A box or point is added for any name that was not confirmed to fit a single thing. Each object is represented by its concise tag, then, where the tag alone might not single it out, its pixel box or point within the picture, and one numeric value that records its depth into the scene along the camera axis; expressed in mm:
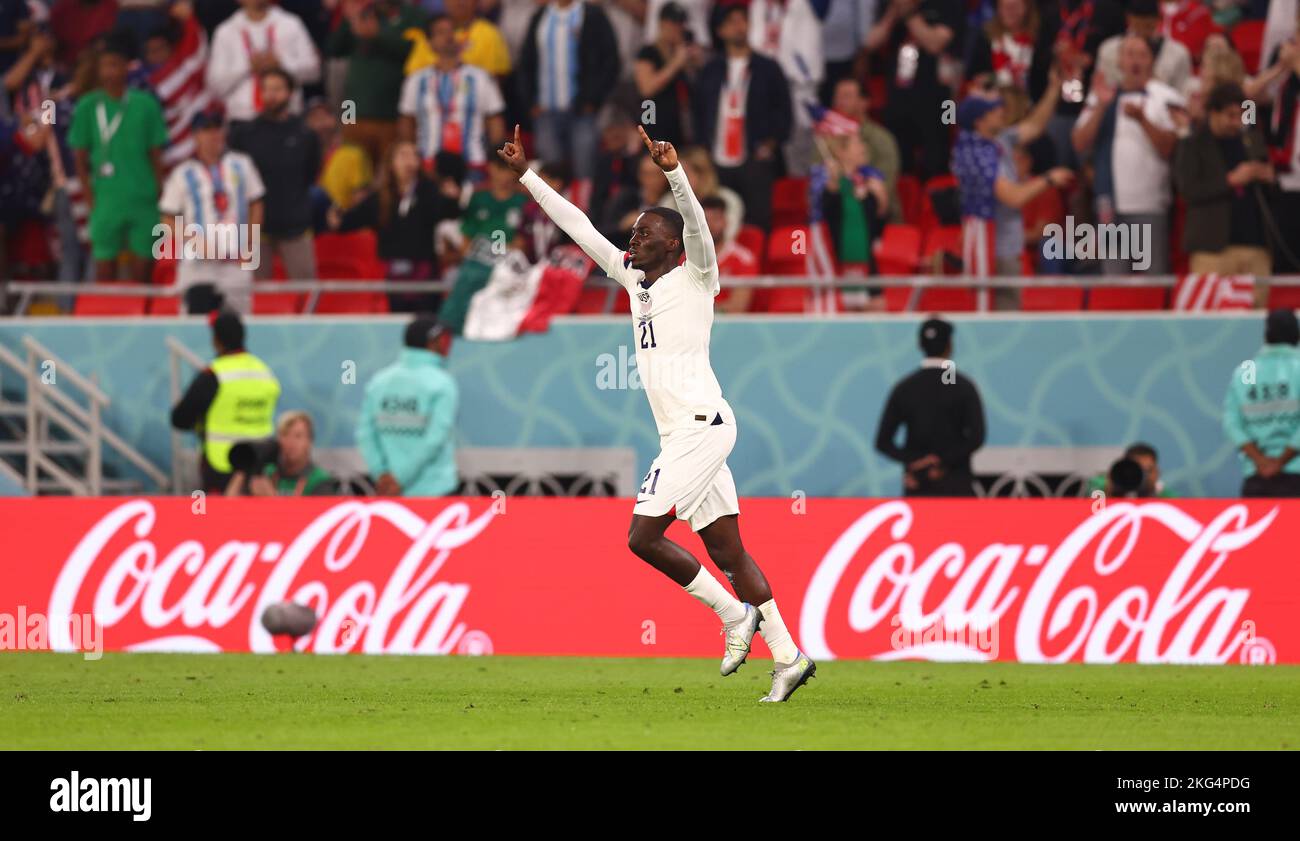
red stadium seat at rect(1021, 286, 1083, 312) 17891
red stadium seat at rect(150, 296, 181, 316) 19031
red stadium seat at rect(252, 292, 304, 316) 19062
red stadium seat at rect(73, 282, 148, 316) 18953
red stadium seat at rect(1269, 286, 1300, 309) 17688
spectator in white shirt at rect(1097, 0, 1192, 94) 17875
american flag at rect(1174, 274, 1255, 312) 17109
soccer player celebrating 10609
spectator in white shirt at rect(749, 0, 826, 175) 19078
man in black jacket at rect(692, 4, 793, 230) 18266
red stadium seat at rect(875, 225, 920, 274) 18219
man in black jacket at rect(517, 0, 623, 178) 19016
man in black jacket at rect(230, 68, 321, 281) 18828
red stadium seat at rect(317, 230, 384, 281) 19203
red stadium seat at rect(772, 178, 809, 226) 18766
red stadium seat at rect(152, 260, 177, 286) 19297
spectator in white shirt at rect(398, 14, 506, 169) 18859
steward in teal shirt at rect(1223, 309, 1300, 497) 15234
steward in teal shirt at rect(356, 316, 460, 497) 15609
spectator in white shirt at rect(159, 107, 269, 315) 18594
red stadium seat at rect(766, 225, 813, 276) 18328
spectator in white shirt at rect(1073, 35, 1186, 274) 17344
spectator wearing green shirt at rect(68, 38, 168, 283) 18969
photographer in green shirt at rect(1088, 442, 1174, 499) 15227
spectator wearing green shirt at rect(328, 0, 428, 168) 19594
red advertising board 13664
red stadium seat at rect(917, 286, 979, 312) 18031
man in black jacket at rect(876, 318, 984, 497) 15125
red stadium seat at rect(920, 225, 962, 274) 18078
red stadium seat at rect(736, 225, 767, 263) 18125
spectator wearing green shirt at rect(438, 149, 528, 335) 17906
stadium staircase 17797
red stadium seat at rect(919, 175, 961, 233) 18312
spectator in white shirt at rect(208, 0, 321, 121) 19656
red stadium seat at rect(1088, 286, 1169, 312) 17703
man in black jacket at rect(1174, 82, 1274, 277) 16844
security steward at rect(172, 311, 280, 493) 15977
